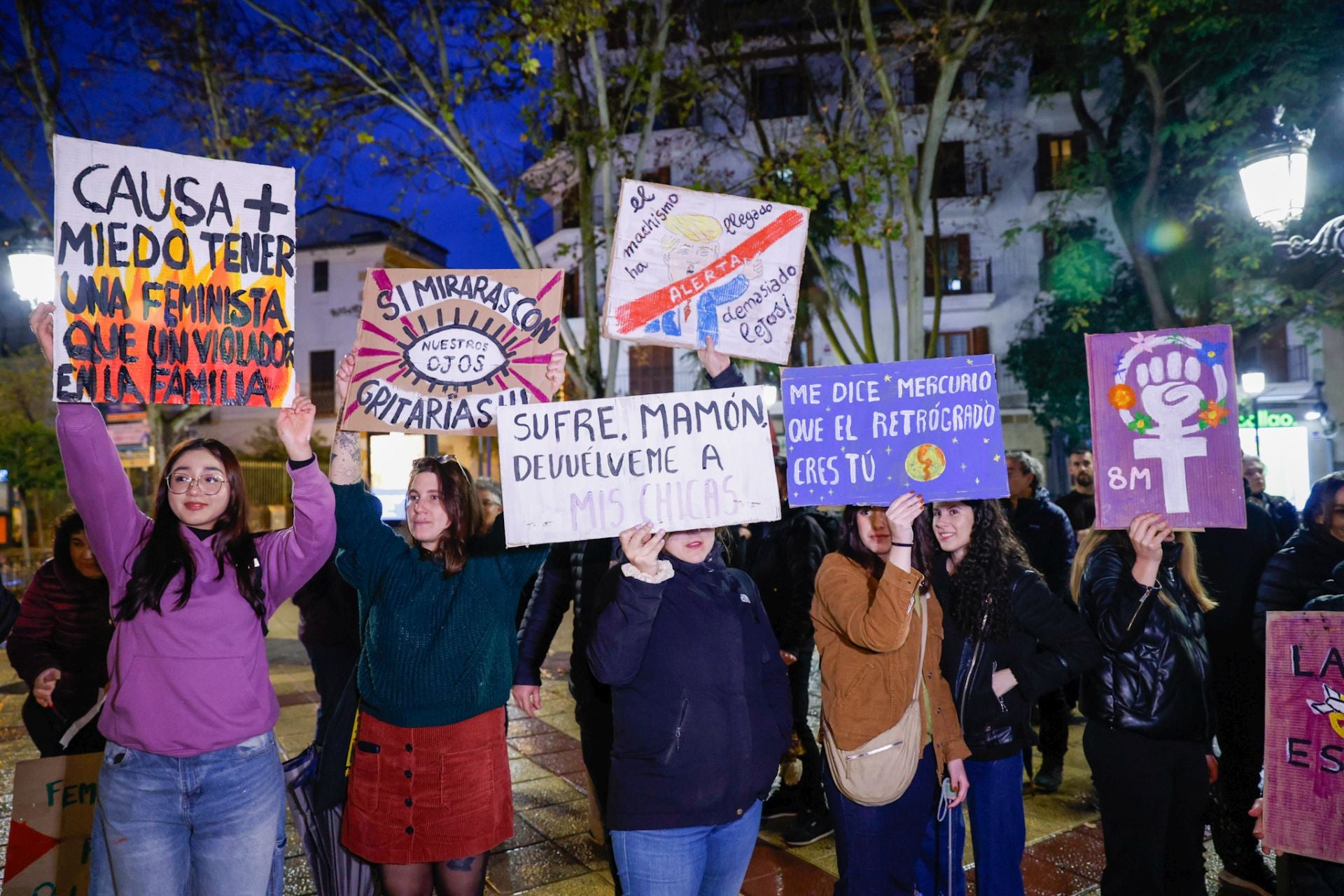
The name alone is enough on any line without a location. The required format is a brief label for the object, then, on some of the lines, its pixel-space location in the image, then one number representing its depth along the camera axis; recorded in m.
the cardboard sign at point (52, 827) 3.22
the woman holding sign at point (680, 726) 2.60
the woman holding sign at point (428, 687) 2.96
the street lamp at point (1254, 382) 15.70
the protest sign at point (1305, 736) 2.92
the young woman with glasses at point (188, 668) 2.54
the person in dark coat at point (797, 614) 4.71
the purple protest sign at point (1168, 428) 3.24
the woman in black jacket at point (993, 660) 3.23
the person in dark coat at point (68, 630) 3.86
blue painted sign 3.11
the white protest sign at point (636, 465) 2.90
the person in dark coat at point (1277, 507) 6.71
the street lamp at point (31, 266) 7.49
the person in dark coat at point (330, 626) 4.31
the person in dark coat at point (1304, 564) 3.56
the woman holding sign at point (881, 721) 2.98
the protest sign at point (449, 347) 3.42
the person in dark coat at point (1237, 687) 4.19
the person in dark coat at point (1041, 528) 5.77
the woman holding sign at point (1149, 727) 3.22
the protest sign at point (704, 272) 3.73
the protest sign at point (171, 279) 2.90
